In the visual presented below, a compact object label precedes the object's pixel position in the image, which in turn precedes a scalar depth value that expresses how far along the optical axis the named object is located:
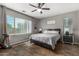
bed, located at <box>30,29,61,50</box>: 2.49
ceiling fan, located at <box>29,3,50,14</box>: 2.18
